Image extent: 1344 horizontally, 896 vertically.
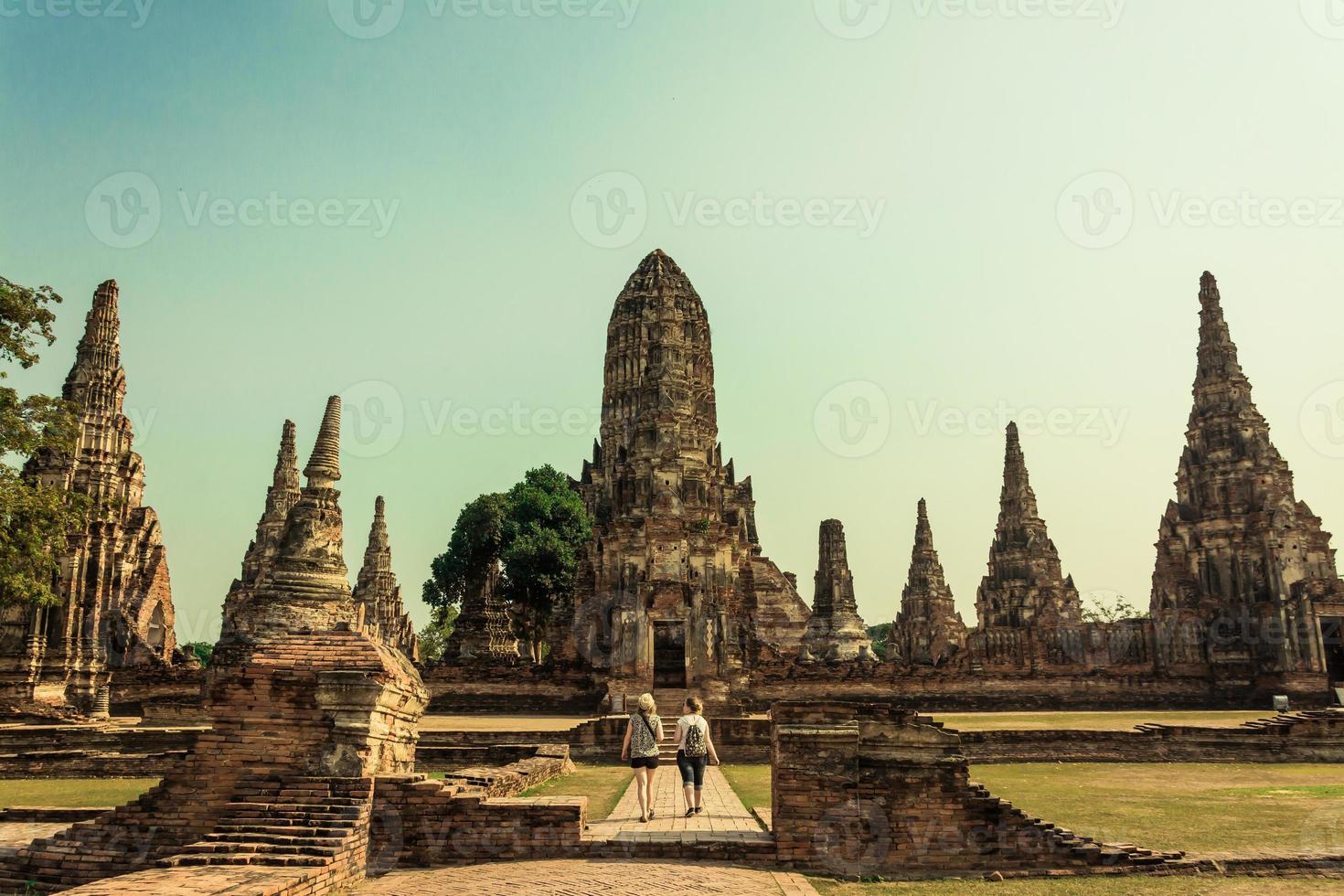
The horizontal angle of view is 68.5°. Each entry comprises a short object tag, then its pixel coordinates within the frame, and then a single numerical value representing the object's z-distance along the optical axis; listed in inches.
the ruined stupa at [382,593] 1983.1
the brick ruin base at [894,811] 343.0
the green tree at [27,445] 757.9
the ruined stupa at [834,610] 1487.5
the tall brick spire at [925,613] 2281.0
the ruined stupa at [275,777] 309.6
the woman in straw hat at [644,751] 413.1
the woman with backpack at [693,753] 419.2
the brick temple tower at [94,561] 1015.6
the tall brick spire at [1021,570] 1926.7
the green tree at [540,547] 1908.2
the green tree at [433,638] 3070.9
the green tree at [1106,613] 3088.1
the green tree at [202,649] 3191.4
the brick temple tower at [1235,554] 1366.9
